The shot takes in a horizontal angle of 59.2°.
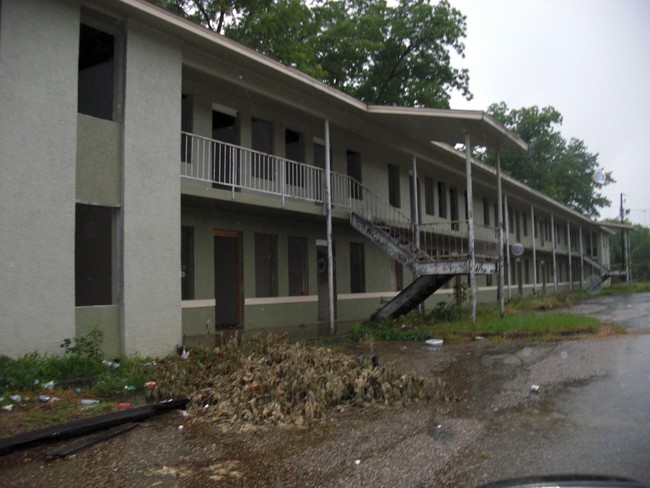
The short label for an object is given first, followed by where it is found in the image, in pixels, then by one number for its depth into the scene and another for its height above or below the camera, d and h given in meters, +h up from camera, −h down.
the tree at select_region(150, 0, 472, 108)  27.34 +11.32
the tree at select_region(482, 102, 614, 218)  51.59 +11.12
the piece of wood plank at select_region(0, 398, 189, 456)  5.14 -1.40
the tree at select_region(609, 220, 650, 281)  65.21 +3.00
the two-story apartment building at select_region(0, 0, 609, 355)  8.39 +1.95
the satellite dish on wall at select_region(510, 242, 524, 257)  25.02 +1.26
